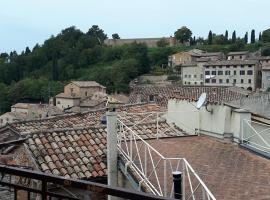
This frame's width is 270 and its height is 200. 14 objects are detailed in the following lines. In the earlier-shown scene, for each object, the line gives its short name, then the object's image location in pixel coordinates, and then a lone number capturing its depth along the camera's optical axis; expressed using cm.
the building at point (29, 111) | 5366
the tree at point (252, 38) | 11138
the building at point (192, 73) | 8310
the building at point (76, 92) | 7131
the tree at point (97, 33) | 12745
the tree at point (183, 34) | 12171
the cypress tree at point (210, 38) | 11492
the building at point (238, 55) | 8806
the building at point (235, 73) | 7571
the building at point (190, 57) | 9012
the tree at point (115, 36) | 13841
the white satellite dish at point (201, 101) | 967
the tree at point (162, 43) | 12225
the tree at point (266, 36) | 10275
